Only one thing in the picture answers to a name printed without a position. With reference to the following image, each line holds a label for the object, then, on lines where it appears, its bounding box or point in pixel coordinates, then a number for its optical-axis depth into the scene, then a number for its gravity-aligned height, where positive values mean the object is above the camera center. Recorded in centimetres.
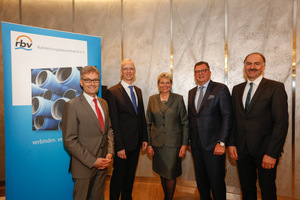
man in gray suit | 177 -44
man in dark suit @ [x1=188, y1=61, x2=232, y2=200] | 225 -40
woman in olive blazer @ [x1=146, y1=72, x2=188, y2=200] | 245 -56
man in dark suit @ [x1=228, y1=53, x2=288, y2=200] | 193 -39
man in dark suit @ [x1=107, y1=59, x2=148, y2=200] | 226 -44
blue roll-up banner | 202 -9
